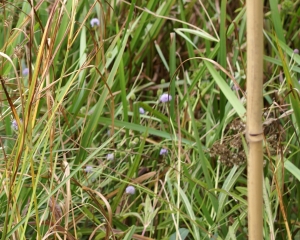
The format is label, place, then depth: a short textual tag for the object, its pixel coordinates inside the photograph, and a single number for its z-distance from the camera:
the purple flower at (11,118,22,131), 2.68
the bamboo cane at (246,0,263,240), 2.18
